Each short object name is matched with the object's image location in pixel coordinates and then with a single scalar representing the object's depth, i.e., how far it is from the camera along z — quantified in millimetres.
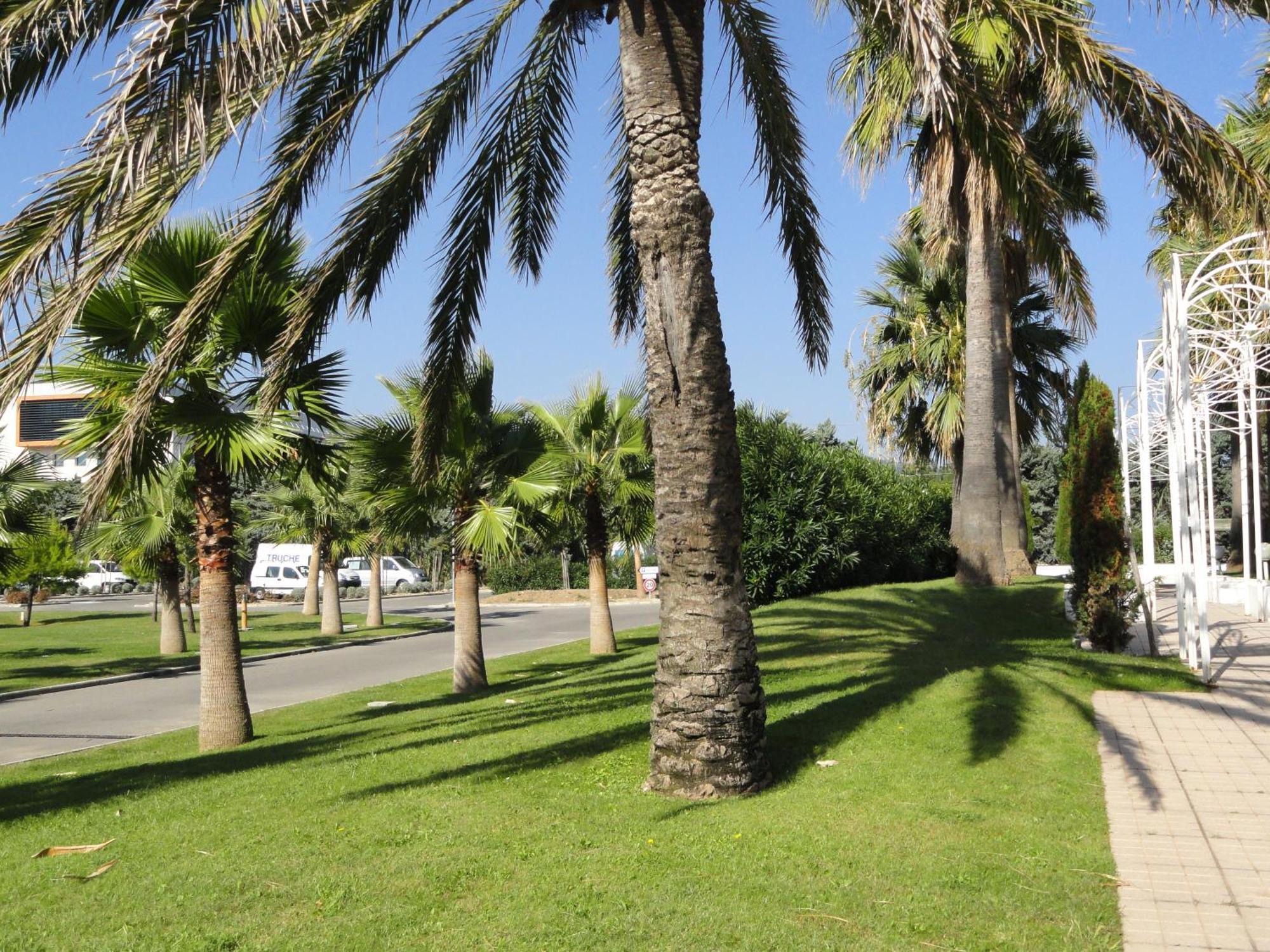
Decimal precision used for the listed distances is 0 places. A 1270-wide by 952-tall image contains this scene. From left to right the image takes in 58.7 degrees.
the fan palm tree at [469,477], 13906
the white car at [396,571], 51094
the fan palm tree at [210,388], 9750
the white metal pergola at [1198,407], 10258
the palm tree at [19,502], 16359
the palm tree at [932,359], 25094
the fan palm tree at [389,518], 14031
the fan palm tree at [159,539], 19062
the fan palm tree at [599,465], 18375
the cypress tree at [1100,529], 11773
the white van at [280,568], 46906
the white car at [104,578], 54719
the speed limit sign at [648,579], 40281
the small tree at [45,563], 25734
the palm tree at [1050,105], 6773
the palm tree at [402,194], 5773
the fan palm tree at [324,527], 26031
